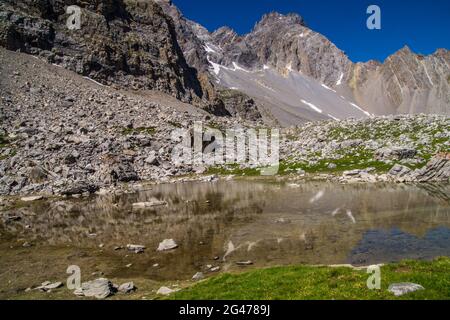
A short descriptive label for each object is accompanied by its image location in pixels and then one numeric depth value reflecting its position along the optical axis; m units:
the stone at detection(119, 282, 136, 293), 21.94
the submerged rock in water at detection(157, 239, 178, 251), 30.37
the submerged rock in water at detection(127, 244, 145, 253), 30.42
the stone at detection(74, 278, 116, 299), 21.17
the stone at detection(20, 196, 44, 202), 61.22
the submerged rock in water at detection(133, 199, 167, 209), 51.24
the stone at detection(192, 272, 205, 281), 23.57
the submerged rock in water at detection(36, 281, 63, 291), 23.09
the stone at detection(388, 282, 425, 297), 15.09
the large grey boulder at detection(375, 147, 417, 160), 69.19
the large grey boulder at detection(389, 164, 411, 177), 61.47
